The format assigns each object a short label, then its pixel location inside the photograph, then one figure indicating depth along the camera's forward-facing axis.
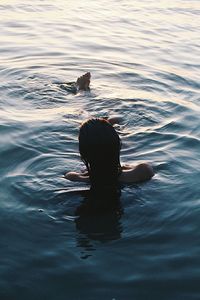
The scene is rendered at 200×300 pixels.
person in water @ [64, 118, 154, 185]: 5.23
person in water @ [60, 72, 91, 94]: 9.09
